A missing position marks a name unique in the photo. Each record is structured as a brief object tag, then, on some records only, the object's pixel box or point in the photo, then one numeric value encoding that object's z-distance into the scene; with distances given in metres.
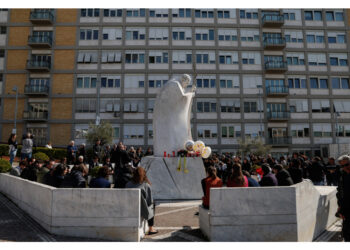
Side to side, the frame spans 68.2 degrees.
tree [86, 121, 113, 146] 28.69
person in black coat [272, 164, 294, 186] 6.45
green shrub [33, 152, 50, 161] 17.16
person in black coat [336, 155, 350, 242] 4.81
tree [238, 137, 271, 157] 30.94
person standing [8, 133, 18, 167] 13.54
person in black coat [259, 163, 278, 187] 6.11
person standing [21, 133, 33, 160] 13.78
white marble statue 10.83
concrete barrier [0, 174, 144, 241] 5.05
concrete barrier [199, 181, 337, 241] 4.98
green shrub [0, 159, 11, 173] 11.89
